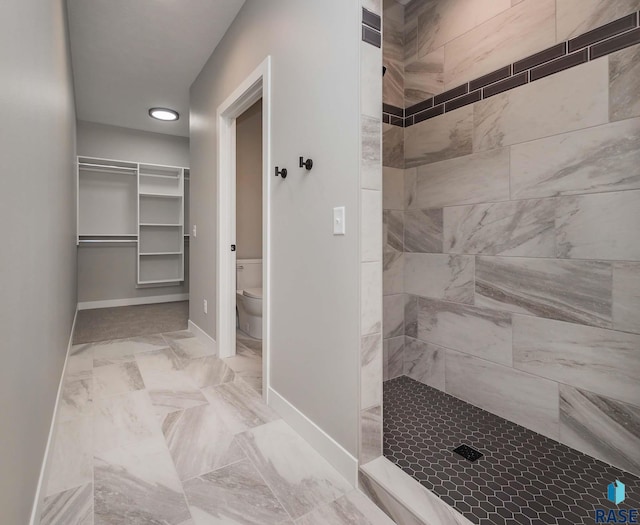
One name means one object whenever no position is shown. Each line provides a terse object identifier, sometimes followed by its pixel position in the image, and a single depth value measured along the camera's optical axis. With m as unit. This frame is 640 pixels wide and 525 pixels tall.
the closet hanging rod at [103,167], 4.69
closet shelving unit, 4.86
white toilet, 3.36
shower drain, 1.50
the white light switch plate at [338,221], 1.49
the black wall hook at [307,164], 1.68
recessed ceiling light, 4.34
